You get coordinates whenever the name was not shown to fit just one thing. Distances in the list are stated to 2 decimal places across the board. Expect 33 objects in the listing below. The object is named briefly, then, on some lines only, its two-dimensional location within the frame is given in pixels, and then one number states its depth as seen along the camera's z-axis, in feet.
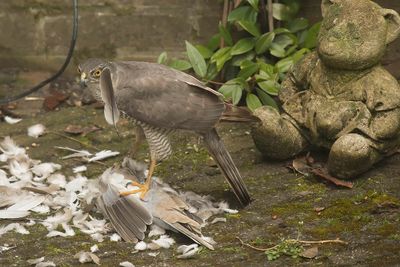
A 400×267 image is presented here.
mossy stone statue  30.86
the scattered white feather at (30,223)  29.37
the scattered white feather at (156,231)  28.07
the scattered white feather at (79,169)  34.04
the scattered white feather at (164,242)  27.25
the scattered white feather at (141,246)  27.12
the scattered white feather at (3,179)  31.99
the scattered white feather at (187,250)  26.40
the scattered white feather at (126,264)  25.82
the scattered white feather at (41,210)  30.37
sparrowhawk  28.55
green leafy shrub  37.40
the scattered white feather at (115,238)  27.91
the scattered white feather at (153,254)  26.73
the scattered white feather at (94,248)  27.04
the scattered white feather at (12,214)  29.30
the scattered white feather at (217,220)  29.01
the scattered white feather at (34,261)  26.23
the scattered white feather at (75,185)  31.83
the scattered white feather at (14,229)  28.73
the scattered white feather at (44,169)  33.45
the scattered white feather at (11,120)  39.52
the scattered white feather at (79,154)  35.45
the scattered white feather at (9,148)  34.93
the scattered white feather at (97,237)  28.03
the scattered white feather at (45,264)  25.99
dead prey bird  27.68
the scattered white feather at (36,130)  37.78
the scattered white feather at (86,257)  26.26
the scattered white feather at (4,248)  27.31
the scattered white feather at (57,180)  32.42
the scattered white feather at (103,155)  35.01
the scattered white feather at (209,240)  27.30
